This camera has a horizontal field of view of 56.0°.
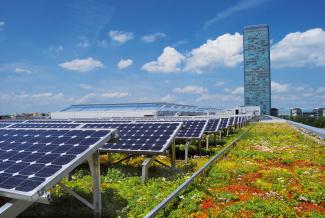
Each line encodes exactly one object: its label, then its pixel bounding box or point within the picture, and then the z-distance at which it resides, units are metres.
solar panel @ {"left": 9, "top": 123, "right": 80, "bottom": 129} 17.73
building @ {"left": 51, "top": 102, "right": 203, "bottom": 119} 63.42
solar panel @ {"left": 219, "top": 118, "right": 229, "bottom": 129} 28.73
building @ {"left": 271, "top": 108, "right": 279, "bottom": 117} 196.75
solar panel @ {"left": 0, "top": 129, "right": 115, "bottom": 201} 5.94
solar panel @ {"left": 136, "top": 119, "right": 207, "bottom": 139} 18.00
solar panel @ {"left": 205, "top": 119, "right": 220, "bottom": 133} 23.34
